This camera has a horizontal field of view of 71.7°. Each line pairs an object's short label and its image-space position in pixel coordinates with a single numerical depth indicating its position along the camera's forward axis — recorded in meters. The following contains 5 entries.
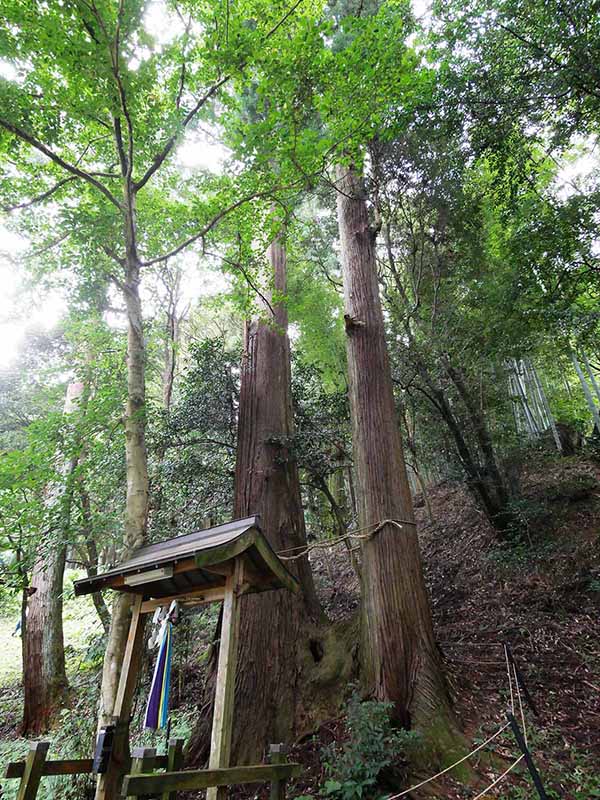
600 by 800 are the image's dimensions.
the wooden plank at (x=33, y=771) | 2.66
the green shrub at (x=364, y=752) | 2.99
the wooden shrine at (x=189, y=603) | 2.41
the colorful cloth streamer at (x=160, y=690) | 3.11
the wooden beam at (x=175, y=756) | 2.93
